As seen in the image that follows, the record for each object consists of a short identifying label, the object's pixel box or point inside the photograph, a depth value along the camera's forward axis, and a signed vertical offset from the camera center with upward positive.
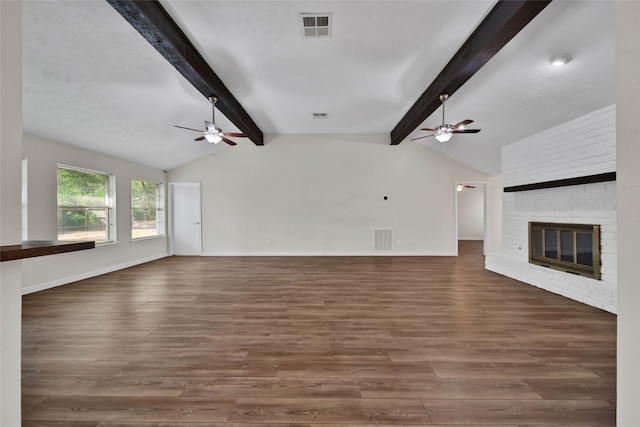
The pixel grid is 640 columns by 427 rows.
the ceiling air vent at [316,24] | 2.59 +2.04
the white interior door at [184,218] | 6.83 -0.11
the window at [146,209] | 5.92 +0.14
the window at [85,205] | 4.35 +0.19
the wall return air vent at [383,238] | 6.67 -0.70
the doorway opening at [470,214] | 10.19 -0.12
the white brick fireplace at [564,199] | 3.26 +0.19
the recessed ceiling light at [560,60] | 2.86 +1.76
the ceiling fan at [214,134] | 3.89 +1.28
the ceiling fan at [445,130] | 3.75 +1.31
